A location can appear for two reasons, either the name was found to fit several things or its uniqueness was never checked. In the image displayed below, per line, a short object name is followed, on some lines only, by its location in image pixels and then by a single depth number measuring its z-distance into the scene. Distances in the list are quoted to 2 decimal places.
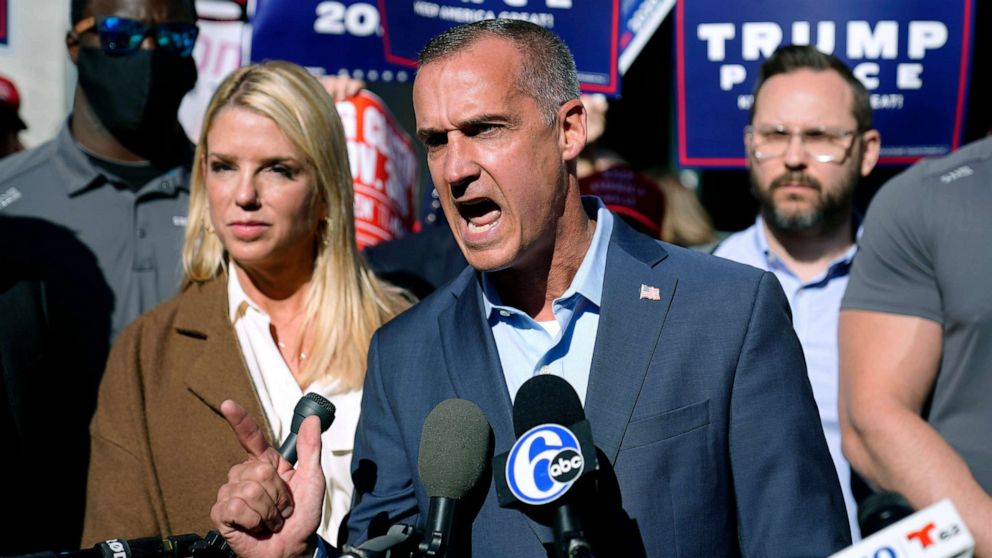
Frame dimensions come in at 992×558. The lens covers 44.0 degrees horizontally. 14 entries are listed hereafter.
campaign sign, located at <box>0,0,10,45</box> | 5.50
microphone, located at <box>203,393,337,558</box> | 2.76
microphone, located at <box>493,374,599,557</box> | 2.16
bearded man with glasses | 4.90
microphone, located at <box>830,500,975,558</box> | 1.87
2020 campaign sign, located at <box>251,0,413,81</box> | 5.48
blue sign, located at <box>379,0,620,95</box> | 5.14
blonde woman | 3.67
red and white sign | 5.38
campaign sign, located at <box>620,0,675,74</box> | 5.81
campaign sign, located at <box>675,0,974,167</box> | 5.26
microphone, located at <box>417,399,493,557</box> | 2.37
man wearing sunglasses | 4.00
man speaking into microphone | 2.76
